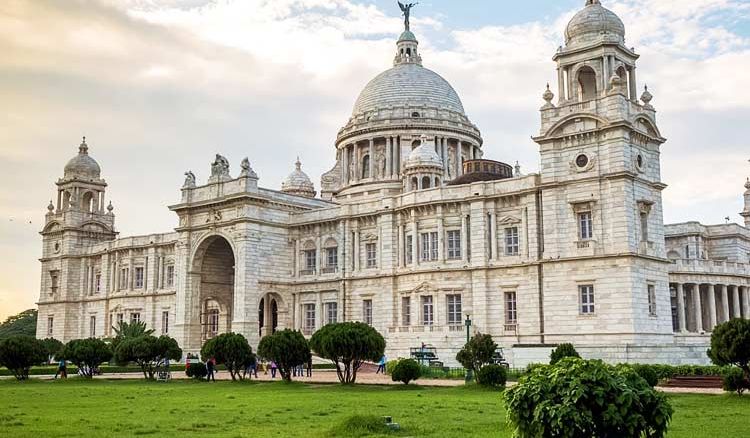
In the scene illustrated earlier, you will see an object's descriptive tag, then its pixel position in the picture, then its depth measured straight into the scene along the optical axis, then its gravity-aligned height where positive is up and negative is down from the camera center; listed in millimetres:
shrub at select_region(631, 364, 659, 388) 30078 -1439
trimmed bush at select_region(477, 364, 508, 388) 34094 -1658
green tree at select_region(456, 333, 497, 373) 38000 -698
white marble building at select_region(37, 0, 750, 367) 45250 +7012
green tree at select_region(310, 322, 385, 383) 36938 -256
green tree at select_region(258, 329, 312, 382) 39031 -537
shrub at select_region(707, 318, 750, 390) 27828 -309
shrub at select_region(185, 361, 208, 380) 44344 -1743
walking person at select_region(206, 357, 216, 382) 42875 -1597
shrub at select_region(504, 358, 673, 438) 11891 -1024
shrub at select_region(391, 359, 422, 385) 36344 -1505
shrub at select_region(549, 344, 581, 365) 36044 -656
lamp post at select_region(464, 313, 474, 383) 37794 -1829
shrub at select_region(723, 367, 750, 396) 28922 -1672
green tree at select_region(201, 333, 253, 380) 41344 -550
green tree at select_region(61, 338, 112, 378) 46156 -765
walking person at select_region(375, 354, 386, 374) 48472 -1768
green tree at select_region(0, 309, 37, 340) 110000 +2483
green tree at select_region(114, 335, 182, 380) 43469 -589
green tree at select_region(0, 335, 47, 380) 44219 -665
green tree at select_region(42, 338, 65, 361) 69188 -456
